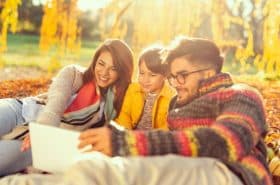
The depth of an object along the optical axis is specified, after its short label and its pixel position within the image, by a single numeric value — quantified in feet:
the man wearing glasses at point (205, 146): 5.61
